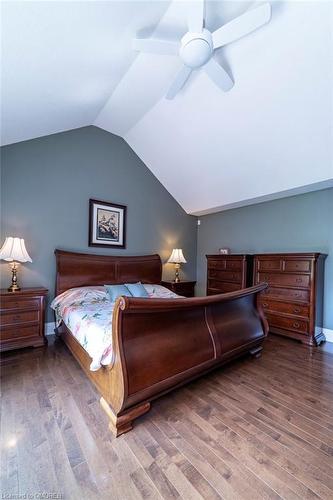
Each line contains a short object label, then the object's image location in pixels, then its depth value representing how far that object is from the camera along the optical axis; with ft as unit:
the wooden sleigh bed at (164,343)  4.75
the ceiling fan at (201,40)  5.11
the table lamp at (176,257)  14.57
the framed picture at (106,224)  12.01
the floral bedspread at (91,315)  5.20
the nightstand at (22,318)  8.43
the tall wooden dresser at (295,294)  10.12
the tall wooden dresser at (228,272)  12.76
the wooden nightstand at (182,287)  14.39
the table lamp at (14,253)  8.66
